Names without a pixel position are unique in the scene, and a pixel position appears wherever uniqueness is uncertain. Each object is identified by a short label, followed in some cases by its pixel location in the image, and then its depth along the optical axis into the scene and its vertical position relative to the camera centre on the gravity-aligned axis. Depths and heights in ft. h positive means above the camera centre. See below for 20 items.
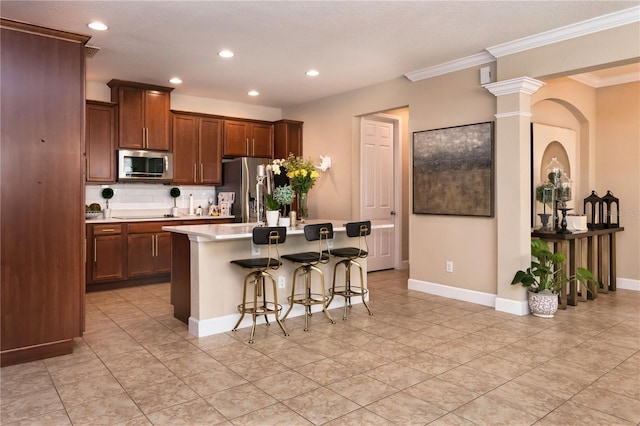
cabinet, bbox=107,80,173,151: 19.06 +4.34
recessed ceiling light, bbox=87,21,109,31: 12.70 +5.46
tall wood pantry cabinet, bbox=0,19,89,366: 10.11 +0.50
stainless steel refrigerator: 21.29 +1.23
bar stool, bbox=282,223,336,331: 13.29 -1.51
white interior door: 21.83 +1.33
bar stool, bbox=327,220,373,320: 14.57 -1.49
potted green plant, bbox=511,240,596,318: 14.06 -2.31
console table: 15.53 -1.71
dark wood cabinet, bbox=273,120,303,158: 23.39 +3.95
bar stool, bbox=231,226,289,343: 12.15 -1.57
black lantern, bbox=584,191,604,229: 18.66 -0.02
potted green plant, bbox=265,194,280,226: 14.34 +0.04
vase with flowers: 14.96 +1.13
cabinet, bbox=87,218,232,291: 18.07 -1.83
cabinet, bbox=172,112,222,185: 20.88 +3.07
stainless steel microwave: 19.29 +2.06
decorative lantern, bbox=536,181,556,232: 16.16 +0.43
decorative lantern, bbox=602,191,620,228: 18.78 -0.02
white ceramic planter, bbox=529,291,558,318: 13.99 -2.98
